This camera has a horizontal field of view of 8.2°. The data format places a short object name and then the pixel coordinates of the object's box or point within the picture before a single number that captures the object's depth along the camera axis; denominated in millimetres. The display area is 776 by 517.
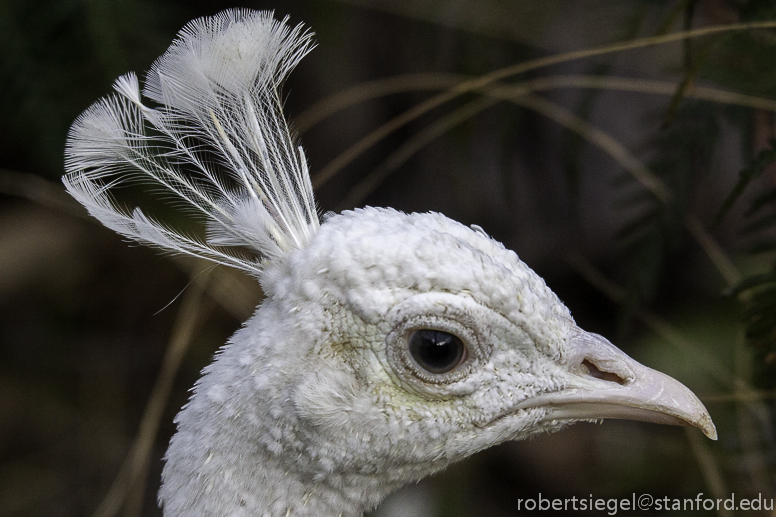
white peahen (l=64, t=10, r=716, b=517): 1136
